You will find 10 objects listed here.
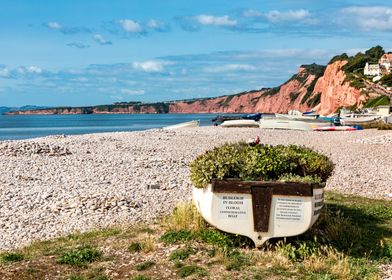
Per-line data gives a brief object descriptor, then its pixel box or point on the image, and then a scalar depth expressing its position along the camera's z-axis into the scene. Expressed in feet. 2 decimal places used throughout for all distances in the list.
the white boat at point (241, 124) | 212.43
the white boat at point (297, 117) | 232.73
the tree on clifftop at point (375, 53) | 570.87
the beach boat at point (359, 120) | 215.72
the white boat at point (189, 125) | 217.58
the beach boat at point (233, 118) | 256.48
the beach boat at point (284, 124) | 196.34
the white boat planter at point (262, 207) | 31.12
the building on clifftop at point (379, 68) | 444.14
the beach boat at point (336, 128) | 184.08
